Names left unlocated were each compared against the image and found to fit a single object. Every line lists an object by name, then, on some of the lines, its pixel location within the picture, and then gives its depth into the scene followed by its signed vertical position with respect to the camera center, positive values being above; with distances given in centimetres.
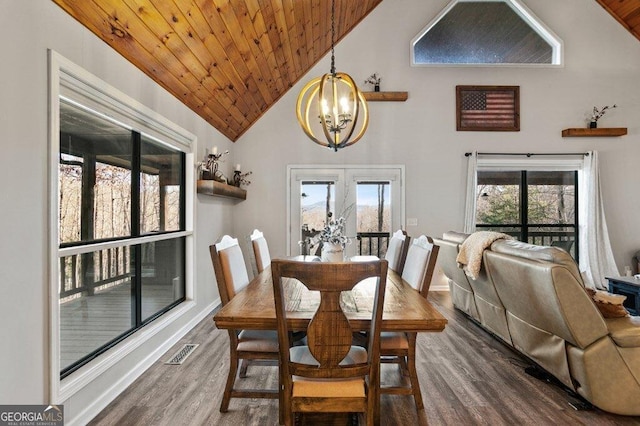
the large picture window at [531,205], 519 +13
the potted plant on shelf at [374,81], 508 +203
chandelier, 256 +82
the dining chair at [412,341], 193 -77
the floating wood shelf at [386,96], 502 +178
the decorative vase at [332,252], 256 -31
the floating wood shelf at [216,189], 359 +26
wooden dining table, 152 -50
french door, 514 +17
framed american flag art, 512 +164
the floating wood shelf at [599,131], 503 +127
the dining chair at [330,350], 128 -59
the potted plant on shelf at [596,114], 511 +156
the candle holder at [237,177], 487 +51
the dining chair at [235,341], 187 -77
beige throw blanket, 268 -31
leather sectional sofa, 190 -71
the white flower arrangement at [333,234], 256 -18
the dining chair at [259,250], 277 -34
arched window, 518 +278
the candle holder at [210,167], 372 +51
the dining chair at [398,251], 271 -34
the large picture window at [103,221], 184 -7
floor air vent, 267 -123
